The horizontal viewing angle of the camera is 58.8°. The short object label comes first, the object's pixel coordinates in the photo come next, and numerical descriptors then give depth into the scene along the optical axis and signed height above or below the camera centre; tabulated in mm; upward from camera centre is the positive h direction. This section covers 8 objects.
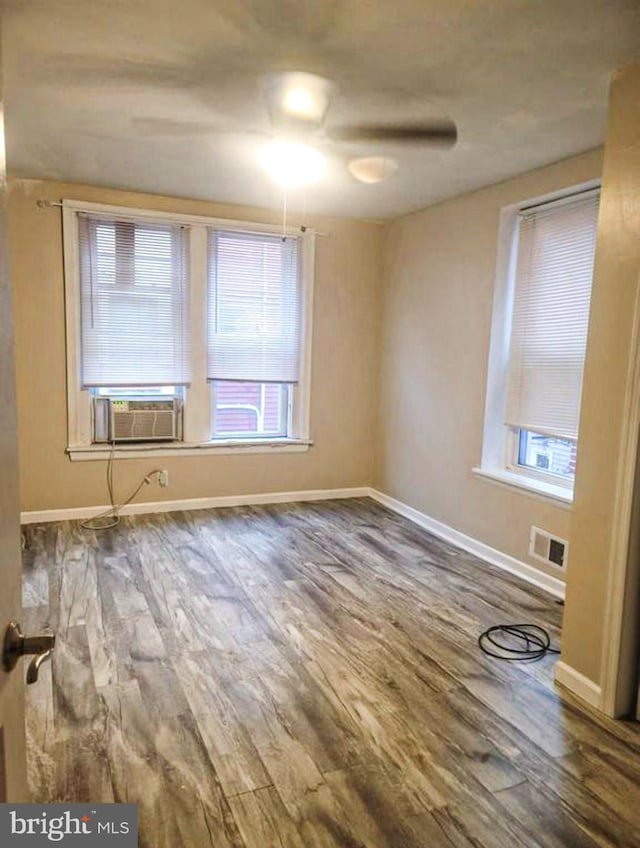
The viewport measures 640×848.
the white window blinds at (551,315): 3174 +311
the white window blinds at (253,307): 4566 +408
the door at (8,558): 792 -310
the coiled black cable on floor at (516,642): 2600 -1304
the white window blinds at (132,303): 4184 +373
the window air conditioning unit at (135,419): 4375 -516
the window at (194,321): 4199 +261
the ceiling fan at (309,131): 2404 +1138
